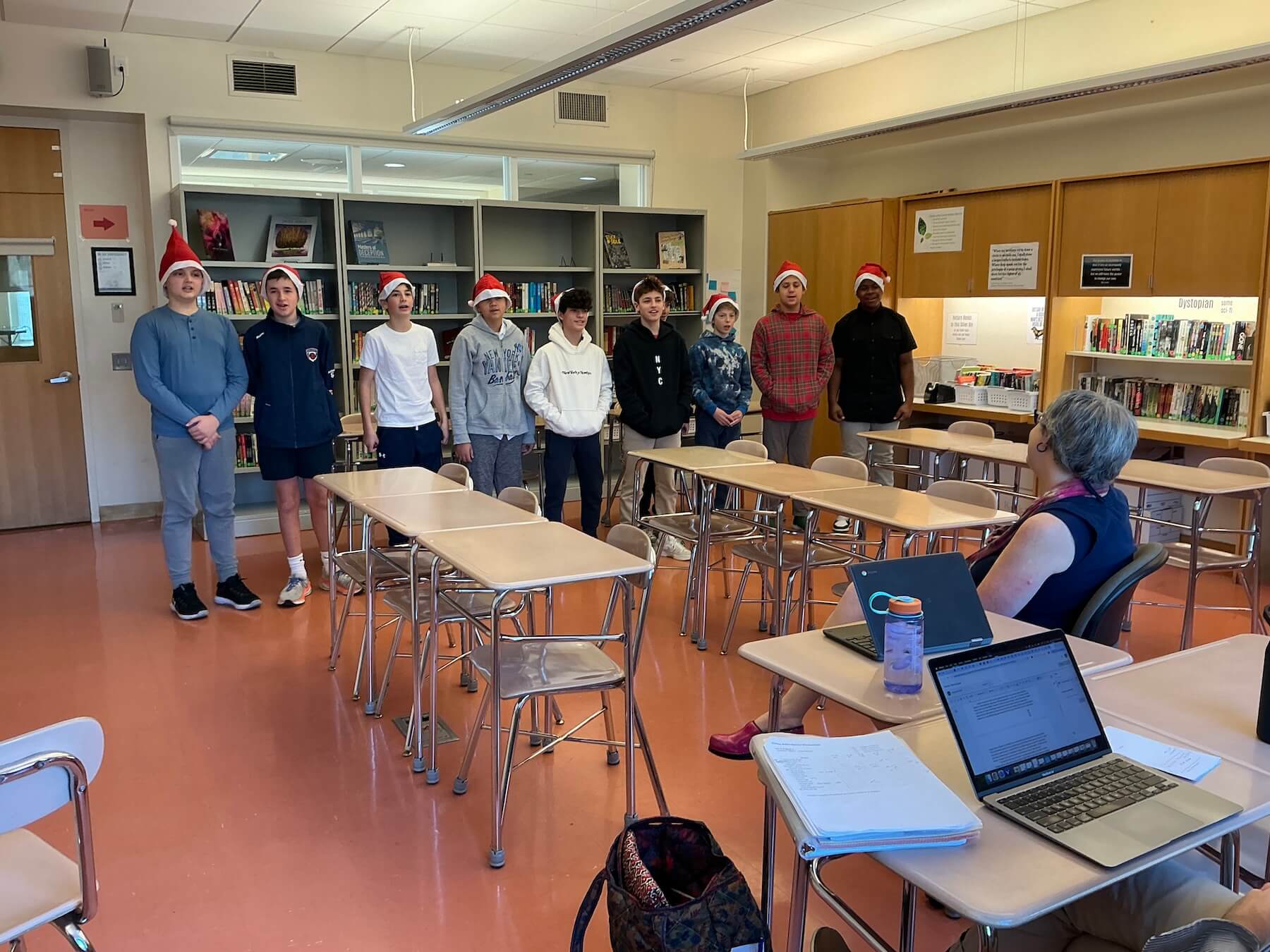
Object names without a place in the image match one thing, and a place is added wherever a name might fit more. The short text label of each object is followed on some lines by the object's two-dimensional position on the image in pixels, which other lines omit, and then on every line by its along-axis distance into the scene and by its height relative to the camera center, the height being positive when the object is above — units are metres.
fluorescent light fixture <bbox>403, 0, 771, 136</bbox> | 4.39 +1.35
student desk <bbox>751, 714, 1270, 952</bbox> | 1.30 -0.73
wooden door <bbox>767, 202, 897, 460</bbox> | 7.71 +0.60
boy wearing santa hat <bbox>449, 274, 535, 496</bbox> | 5.46 -0.36
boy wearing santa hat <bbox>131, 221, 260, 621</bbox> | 4.80 -0.36
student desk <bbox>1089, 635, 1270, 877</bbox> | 1.77 -0.72
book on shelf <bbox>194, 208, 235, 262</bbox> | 6.61 +0.60
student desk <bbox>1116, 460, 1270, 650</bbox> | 4.16 -0.67
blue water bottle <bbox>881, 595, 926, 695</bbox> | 2.00 -0.63
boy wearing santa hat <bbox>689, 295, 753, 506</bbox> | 6.21 -0.31
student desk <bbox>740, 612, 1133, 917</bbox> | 1.92 -0.72
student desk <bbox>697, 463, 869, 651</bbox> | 4.27 -0.68
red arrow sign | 6.88 +0.71
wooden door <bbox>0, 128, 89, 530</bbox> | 6.70 -0.16
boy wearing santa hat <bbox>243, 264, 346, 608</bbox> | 5.11 -0.37
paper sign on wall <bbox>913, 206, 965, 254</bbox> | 7.27 +0.68
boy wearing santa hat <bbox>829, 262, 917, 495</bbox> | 6.59 -0.29
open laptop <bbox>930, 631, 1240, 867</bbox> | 1.46 -0.68
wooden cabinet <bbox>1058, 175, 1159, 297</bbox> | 6.08 +0.61
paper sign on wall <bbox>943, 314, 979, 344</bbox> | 7.64 -0.04
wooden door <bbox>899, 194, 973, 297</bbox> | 7.23 +0.42
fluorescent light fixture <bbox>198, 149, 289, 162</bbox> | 7.00 +1.18
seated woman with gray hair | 2.43 -0.49
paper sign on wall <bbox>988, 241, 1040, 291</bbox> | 6.77 +0.39
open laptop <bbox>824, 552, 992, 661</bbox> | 2.12 -0.57
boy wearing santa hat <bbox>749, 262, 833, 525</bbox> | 6.29 -0.26
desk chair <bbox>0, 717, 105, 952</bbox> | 1.64 -0.81
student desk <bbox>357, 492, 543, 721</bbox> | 3.47 -0.68
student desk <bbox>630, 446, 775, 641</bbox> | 4.71 -0.77
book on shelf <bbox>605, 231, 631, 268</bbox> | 7.99 +0.57
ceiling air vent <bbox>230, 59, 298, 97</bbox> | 6.84 +1.67
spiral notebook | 1.40 -0.69
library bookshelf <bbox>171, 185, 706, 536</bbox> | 6.87 +0.52
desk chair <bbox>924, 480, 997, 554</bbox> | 3.92 -0.67
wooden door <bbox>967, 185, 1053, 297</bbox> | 6.68 +0.67
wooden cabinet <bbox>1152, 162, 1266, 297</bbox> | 5.60 +0.52
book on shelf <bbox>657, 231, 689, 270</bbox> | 8.27 +0.60
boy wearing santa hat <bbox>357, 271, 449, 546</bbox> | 5.27 -0.31
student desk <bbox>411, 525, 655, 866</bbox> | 2.77 -0.69
